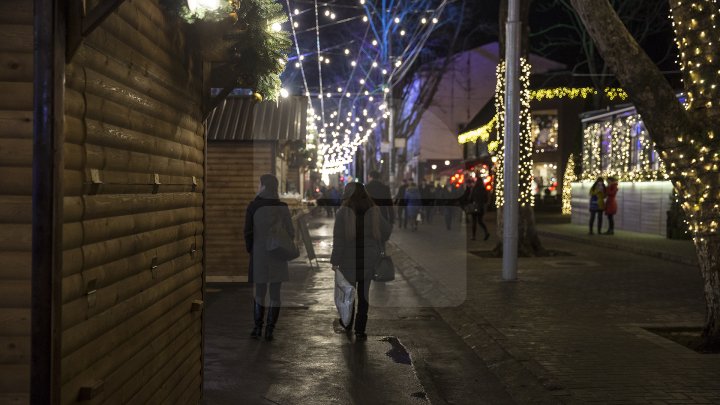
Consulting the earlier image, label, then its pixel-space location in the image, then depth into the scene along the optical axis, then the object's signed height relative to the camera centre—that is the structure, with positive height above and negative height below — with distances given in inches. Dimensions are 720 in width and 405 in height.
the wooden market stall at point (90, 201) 122.3 -2.7
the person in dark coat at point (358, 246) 355.3 -25.2
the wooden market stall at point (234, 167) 570.3 +15.8
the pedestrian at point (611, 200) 970.7 -7.5
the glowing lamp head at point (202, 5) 193.8 +45.5
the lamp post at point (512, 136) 527.8 +38.0
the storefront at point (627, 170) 970.0 +33.8
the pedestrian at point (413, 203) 1168.8 -17.8
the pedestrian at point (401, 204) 1212.8 -20.7
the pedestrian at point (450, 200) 1162.6 -17.0
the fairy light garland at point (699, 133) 313.7 +25.3
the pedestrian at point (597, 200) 966.4 -7.7
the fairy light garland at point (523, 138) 721.6 +50.7
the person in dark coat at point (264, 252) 349.9 -28.2
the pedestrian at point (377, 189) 627.2 +1.1
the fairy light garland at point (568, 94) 1499.8 +192.2
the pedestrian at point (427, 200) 1529.3 -17.5
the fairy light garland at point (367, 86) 1531.7 +255.4
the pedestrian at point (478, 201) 928.9 -10.8
